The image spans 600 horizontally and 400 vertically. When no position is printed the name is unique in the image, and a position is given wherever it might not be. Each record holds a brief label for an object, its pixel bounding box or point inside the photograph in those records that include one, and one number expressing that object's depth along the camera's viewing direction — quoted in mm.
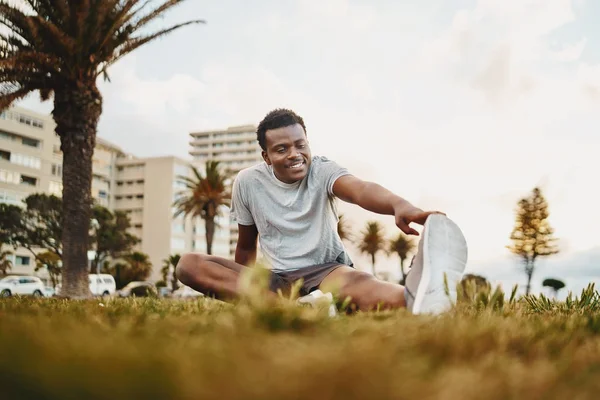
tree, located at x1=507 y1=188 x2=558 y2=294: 29719
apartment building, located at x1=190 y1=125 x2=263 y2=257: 124812
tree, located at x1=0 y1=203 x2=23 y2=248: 45125
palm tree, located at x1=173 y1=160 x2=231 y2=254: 39062
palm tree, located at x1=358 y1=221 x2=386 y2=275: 50688
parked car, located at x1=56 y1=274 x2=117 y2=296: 50125
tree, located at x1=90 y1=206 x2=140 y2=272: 52906
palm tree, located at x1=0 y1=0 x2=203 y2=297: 15000
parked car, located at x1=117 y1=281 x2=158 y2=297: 36744
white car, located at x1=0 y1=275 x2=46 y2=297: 40781
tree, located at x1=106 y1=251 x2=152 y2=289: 63875
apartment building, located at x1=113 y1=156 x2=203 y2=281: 85812
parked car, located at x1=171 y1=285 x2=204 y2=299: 54753
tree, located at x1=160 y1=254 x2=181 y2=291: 56969
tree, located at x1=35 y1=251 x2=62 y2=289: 47281
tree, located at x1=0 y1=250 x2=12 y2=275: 51059
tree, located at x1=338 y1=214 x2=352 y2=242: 46031
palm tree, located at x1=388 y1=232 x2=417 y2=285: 49116
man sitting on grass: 3350
